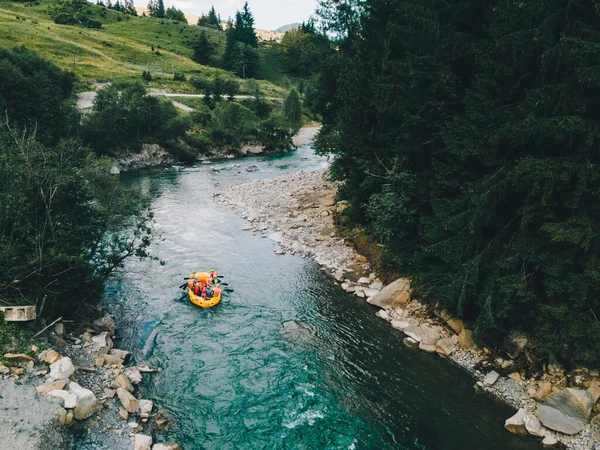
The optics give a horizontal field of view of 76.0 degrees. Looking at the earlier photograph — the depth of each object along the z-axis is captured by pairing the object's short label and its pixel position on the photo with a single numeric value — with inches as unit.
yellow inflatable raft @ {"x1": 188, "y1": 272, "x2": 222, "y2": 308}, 751.7
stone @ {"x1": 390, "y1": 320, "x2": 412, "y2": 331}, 703.7
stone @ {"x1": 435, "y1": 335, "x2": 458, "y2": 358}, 630.5
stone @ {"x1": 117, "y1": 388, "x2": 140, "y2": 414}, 473.1
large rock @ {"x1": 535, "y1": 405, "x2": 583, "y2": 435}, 462.9
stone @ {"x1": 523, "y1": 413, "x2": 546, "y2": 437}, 476.7
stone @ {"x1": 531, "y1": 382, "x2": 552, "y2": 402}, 505.4
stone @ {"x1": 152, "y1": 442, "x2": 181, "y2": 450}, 425.0
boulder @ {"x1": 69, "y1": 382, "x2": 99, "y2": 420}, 432.8
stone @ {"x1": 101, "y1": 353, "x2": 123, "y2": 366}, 546.0
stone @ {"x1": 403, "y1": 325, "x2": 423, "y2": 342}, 674.8
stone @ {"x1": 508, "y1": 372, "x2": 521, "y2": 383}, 545.6
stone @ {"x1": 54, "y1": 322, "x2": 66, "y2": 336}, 568.6
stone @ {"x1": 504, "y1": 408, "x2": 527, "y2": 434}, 484.8
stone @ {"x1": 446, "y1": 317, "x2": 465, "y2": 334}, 648.4
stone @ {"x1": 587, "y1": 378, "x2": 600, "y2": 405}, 473.4
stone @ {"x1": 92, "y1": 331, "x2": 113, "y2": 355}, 568.1
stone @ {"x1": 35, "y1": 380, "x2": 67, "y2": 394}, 433.3
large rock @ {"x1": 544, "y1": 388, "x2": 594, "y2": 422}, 465.7
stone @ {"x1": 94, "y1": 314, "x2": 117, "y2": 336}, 637.3
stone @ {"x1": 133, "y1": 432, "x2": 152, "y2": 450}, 415.5
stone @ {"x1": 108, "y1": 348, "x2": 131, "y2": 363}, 577.9
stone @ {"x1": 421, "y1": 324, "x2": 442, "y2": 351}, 656.4
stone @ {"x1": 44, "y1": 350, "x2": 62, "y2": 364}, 482.6
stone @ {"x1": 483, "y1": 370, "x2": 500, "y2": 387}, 555.5
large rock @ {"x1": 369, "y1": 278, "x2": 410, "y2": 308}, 769.6
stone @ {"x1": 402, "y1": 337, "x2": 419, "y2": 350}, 657.6
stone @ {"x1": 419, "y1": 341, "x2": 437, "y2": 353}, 644.1
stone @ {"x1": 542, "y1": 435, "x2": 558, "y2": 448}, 462.6
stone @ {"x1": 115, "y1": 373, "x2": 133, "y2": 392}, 505.1
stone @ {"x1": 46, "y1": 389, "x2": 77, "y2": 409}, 426.9
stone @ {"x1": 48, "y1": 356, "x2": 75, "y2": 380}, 460.1
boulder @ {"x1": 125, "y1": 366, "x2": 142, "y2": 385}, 537.3
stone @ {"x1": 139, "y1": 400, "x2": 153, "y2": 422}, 471.8
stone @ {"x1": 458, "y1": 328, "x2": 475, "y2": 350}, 622.2
